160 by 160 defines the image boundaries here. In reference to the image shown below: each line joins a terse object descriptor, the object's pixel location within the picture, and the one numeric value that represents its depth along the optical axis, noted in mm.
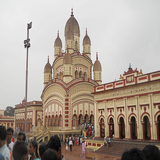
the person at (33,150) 5609
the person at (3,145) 4327
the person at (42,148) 5264
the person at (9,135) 6402
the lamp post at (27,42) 14837
